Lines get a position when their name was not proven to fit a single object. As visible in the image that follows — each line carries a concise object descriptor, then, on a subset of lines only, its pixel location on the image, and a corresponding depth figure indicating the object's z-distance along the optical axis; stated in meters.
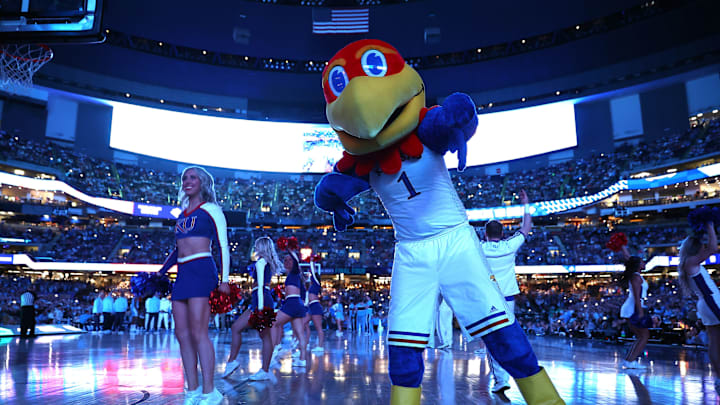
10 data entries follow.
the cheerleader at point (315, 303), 9.30
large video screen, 35.84
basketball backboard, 4.88
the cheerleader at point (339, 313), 18.07
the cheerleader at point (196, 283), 3.86
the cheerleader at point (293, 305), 6.48
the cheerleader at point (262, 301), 5.47
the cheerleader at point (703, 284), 4.77
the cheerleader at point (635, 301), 7.18
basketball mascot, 2.46
